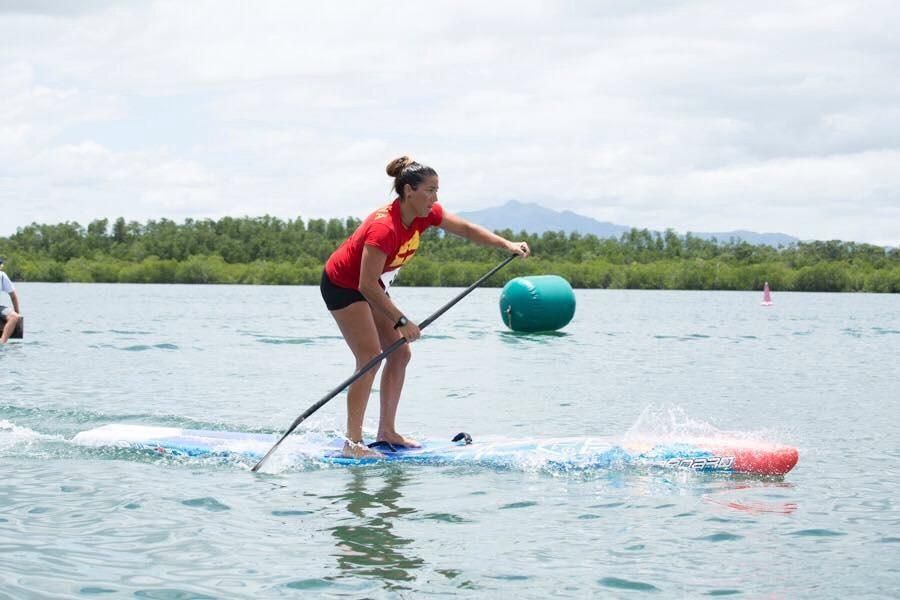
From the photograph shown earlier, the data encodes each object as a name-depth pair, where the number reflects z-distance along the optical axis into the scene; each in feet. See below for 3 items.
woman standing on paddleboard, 49.70
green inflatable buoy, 149.38
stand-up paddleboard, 52.42
